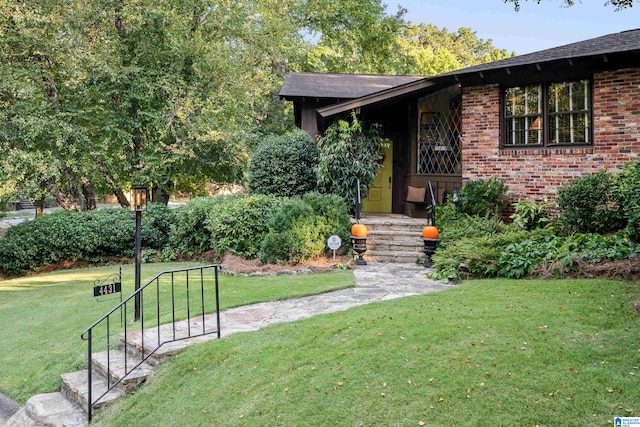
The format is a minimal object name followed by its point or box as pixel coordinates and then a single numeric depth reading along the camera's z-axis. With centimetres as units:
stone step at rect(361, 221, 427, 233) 1109
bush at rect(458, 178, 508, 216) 1034
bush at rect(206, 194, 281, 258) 1094
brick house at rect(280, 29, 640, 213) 934
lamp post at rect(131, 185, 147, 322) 676
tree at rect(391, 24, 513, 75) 2867
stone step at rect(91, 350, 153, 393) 507
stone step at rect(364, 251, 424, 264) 1006
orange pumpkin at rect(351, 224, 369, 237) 984
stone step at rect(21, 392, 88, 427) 481
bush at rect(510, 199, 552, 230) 969
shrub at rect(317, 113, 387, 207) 1184
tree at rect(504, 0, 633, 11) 615
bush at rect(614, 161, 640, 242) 668
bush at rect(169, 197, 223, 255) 1291
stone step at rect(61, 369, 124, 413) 496
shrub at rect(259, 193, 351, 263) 981
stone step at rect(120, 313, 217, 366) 541
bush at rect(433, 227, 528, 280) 806
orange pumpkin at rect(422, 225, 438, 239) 941
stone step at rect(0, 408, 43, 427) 490
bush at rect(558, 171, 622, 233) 855
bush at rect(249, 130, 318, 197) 1281
